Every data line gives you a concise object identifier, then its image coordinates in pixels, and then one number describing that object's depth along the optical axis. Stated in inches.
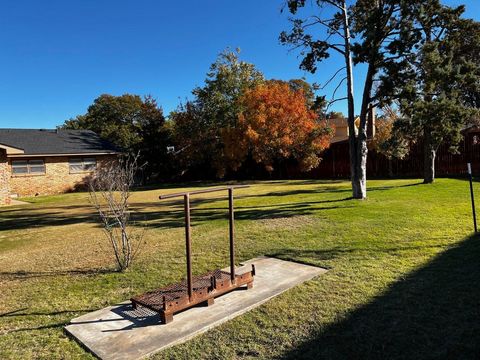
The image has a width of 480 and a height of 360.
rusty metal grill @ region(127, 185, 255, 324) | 148.3
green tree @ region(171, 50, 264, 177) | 978.7
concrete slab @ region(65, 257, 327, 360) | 128.6
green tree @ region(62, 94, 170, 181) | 1108.5
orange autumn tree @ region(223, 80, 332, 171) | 864.3
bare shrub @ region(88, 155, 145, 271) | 222.7
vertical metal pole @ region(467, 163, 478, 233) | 256.0
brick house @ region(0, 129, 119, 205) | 860.0
